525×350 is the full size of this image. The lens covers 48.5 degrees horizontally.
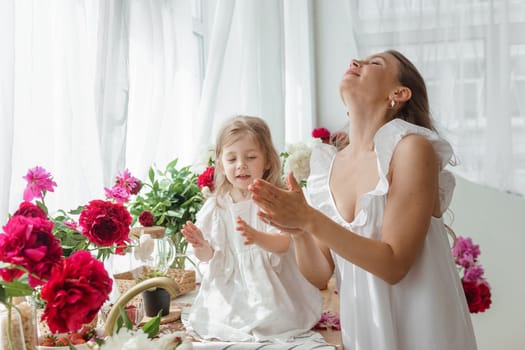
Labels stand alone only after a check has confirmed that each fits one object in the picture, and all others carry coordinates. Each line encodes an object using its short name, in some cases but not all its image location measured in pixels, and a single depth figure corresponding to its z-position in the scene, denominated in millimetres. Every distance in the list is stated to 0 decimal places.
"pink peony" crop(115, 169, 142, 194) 1650
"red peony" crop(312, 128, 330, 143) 2629
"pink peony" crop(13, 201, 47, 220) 1001
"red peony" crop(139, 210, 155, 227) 1814
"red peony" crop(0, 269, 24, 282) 860
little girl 1456
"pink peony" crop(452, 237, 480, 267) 1985
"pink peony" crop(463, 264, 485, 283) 1863
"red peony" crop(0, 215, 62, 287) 833
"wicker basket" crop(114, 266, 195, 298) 1418
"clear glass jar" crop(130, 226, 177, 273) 1408
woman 1271
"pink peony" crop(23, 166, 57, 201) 1249
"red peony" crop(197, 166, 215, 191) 1792
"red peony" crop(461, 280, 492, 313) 1837
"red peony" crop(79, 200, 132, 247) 1217
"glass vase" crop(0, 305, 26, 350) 968
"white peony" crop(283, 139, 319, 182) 2326
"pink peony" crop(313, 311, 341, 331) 1562
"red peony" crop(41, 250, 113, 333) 829
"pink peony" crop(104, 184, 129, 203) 1541
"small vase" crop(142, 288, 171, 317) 1540
